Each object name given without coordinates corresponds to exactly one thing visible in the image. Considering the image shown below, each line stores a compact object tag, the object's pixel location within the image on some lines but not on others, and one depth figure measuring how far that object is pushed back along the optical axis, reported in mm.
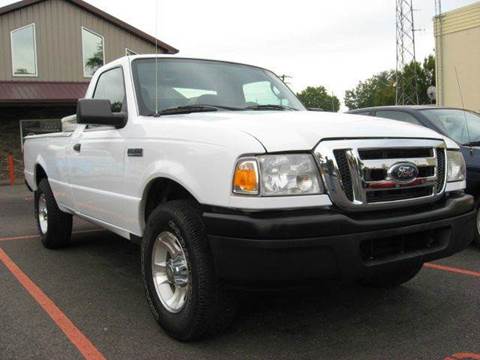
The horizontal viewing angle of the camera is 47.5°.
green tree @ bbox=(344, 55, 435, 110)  62312
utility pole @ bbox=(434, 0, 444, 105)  18953
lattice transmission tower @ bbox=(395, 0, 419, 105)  38134
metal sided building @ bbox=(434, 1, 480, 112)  17531
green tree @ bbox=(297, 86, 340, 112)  112550
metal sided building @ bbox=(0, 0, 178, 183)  19625
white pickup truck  2887
